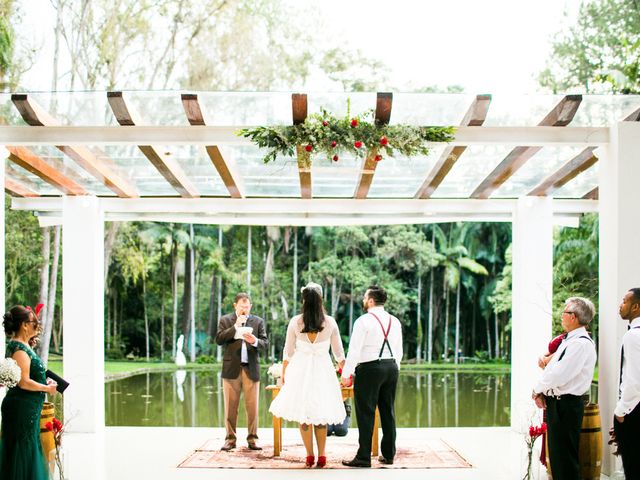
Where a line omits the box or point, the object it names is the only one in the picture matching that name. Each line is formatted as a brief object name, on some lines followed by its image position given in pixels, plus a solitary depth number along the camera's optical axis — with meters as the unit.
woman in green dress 5.20
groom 6.72
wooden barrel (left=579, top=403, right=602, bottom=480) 5.98
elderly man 5.65
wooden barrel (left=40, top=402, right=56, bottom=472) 5.82
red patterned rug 6.96
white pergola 6.27
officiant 7.52
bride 6.73
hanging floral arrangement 6.23
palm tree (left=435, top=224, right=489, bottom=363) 22.59
